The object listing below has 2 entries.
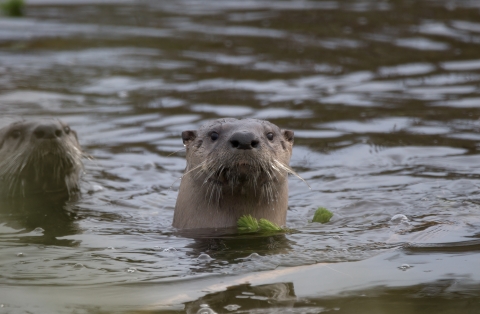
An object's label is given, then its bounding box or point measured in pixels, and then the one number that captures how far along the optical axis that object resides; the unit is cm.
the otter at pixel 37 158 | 1119
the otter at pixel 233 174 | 931
